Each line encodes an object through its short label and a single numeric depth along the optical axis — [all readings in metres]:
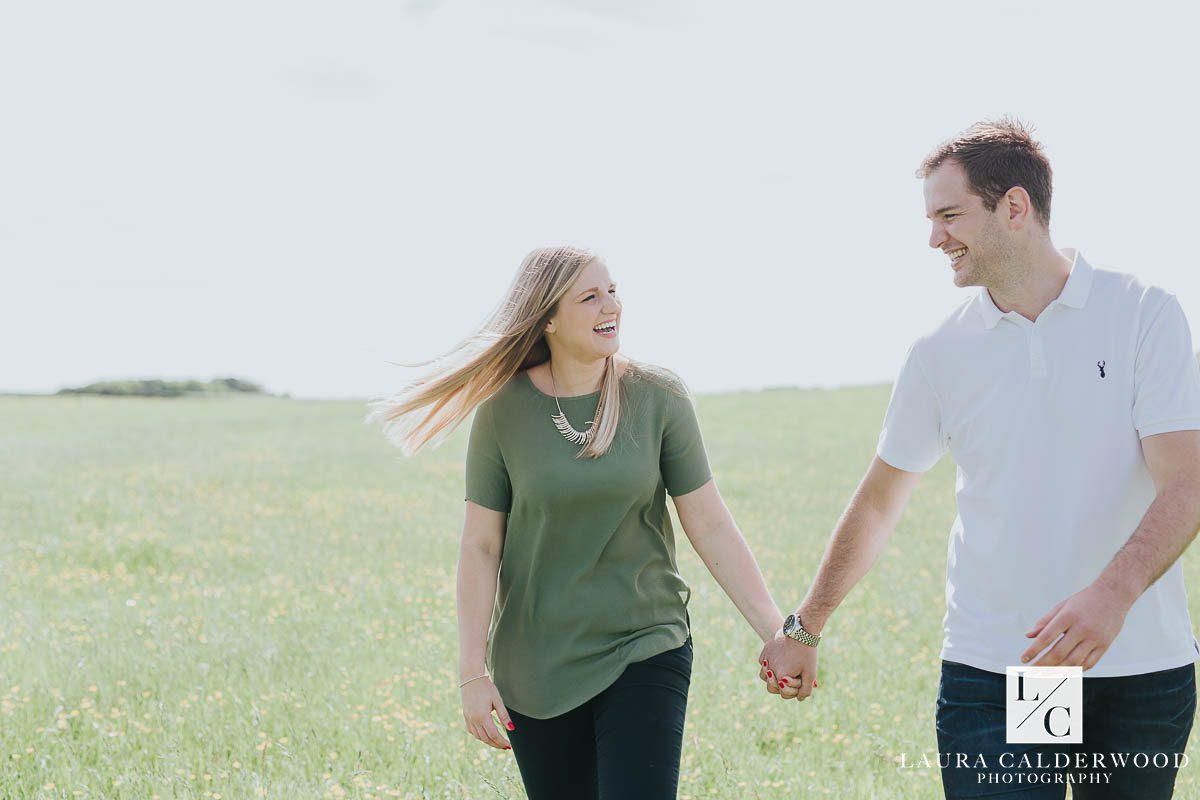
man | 3.66
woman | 4.21
